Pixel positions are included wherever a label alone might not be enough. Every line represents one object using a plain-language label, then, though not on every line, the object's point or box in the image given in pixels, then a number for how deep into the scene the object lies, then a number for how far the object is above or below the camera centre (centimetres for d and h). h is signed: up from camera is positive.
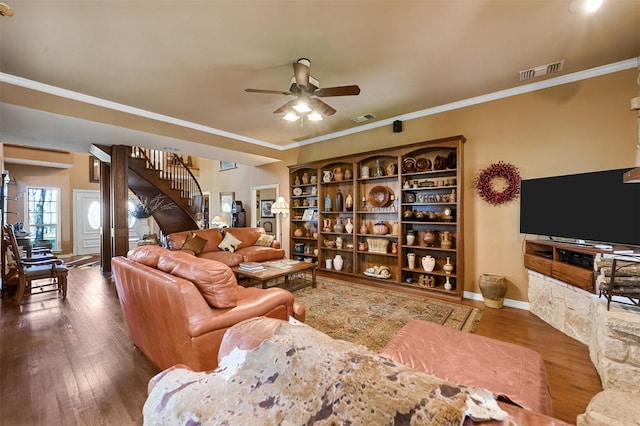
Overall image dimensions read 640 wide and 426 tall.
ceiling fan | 269 +129
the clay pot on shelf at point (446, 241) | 391 -44
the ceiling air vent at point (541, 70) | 293 +165
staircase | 616 +66
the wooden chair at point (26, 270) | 363 -81
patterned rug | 278 -127
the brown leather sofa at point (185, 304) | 168 -68
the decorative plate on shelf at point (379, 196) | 469 +30
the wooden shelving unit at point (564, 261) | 247 -55
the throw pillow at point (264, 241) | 581 -62
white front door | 810 -25
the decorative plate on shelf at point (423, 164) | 418 +78
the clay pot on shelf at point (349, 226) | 506 -26
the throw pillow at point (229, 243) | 539 -63
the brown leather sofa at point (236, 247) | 496 -69
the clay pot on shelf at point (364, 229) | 493 -31
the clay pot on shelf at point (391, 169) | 451 +75
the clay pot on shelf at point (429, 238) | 408 -41
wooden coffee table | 370 -88
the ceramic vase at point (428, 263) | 402 -79
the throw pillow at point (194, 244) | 498 -58
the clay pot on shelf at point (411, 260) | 424 -78
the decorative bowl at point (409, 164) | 430 +80
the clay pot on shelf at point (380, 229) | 463 -29
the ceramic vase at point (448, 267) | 386 -83
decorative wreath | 353 +41
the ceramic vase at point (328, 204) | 536 +18
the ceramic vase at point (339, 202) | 521 +22
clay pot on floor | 344 -103
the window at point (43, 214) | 738 +2
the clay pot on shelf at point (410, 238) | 428 -43
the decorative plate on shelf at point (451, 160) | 388 +78
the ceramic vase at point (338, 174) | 519 +77
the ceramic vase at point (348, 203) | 508 +19
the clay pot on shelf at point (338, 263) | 512 -99
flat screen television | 236 +4
